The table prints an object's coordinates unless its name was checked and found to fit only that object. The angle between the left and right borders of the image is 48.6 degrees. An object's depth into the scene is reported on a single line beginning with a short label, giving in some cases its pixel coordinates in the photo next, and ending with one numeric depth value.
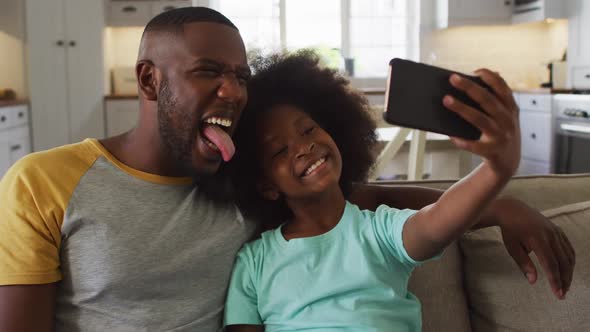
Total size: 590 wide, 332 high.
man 1.01
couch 1.28
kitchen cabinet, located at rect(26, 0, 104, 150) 5.41
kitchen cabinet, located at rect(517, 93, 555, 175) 4.89
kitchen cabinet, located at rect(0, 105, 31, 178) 4.52
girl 1.08
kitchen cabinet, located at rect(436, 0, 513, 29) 5.88
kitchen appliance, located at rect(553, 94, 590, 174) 4.42
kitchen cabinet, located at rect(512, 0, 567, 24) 5.39
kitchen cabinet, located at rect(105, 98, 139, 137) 5.51
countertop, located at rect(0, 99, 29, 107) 4.58
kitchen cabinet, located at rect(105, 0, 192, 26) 5.64
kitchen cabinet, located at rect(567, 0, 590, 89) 5.00
